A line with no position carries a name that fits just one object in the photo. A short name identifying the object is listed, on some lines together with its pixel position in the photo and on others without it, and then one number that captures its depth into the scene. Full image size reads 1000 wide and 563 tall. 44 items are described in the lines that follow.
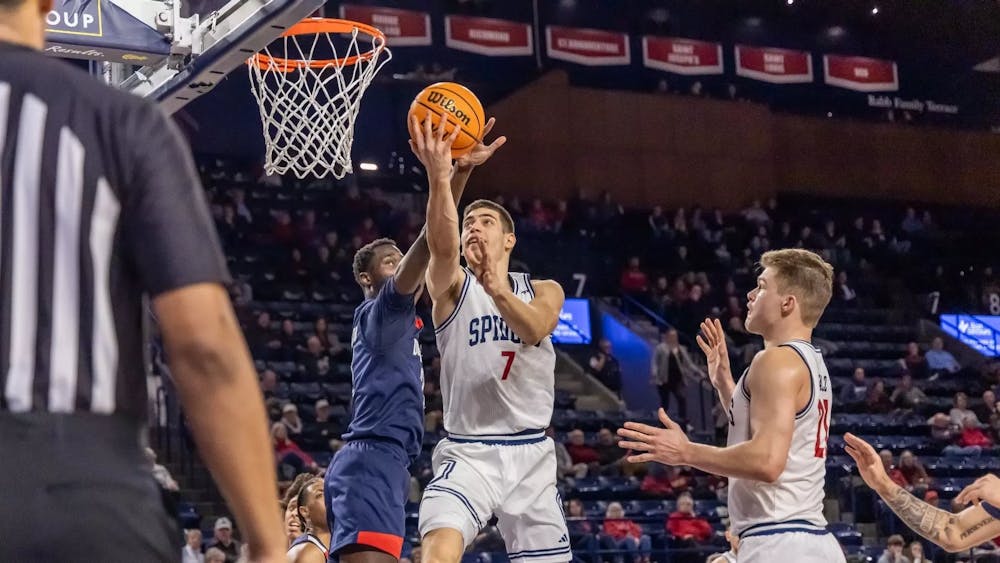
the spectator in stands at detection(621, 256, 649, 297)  20.00
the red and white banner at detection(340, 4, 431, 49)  20.05
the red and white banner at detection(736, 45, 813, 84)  23.41
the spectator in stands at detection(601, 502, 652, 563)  12.15
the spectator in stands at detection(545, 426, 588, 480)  14.23
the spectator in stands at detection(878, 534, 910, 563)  12.70
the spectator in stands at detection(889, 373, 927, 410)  17.97
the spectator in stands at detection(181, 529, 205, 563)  10.24
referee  1.80
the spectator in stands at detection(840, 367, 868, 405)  17.58
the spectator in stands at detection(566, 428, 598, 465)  14.81
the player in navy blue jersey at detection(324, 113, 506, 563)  5.43
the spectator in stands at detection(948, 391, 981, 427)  17.28
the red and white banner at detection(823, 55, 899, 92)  24.02
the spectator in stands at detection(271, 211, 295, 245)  17.73
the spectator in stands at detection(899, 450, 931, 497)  15.09
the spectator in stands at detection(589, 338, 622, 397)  18.05
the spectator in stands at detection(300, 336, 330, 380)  14.74
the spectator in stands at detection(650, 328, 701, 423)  17.36
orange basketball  5.21
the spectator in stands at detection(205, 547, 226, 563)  9.99
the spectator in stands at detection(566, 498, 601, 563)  11.93
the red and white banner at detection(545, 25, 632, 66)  22.09
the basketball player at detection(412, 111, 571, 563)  5.46
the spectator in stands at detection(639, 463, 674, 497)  14.35
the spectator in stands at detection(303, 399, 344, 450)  13.16
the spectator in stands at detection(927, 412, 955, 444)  17.02
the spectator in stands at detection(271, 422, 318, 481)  12.00
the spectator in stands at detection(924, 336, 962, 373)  19.39
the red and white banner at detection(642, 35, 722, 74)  22.73
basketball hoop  6.88
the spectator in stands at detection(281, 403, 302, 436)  12.85
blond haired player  4.48
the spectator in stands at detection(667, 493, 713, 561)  12.86
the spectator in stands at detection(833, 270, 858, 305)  21.06
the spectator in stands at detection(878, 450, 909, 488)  15.02
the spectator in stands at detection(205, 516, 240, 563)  10.53
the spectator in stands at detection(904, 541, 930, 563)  12.70
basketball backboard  5.90
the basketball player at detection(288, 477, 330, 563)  6.19
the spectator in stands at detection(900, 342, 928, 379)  19.41
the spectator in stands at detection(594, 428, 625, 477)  14.85
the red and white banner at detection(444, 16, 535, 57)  21.12
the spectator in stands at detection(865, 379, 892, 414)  17.66
